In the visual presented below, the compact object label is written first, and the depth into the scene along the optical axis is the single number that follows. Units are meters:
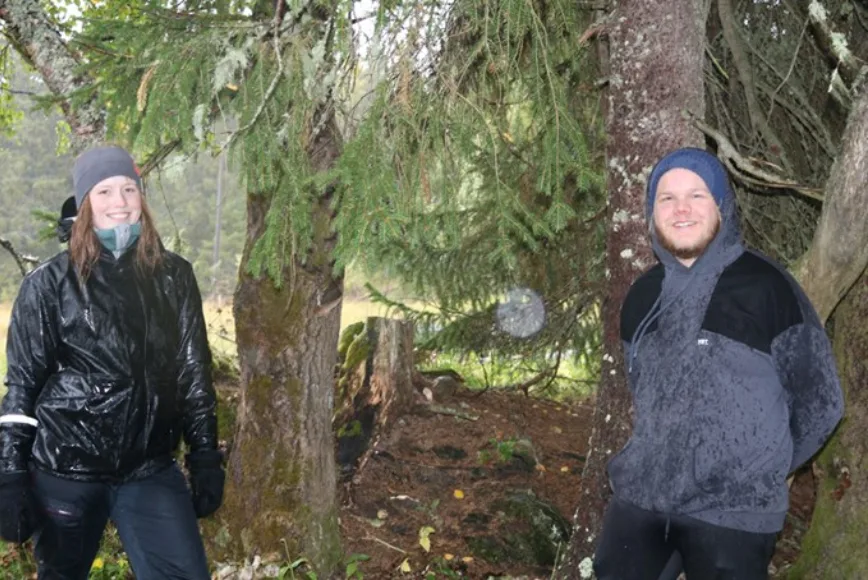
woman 2.90
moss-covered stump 6.46
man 2.55
